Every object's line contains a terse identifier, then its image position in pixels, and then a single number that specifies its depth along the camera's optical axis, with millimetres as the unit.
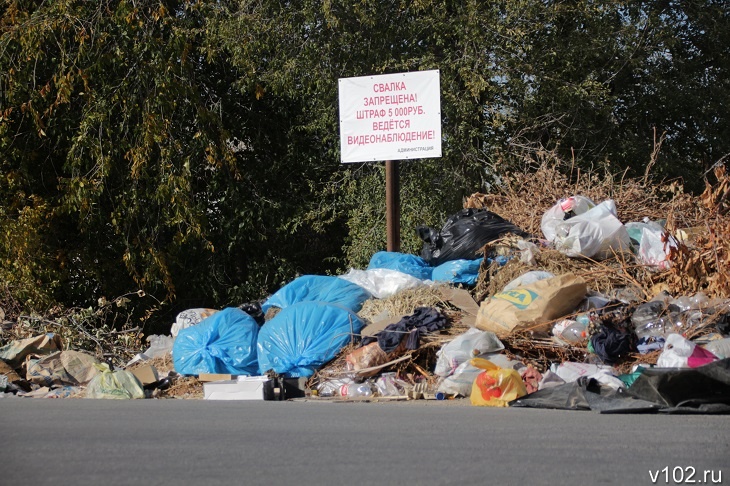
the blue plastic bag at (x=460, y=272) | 17422
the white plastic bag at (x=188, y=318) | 17891
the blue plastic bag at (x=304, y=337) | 14828
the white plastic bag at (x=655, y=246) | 16219
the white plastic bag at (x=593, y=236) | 16875
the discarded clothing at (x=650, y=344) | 13429
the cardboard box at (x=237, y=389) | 13922
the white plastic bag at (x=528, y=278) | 15694
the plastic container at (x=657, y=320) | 13719
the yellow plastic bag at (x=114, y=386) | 13828
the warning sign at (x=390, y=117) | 19016
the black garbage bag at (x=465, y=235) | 17937
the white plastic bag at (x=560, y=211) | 17562
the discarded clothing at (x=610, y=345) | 13367
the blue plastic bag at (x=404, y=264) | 17875
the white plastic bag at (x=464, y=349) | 13727
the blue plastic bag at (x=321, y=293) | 16875
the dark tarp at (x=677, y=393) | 10656
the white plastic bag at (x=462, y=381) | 13359
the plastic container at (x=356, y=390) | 13937
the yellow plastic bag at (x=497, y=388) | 12320
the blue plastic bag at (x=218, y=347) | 15469
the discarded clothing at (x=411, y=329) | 14406
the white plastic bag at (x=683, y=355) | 12094
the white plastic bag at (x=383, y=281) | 17031
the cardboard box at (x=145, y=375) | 14812
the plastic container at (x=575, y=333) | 13937
